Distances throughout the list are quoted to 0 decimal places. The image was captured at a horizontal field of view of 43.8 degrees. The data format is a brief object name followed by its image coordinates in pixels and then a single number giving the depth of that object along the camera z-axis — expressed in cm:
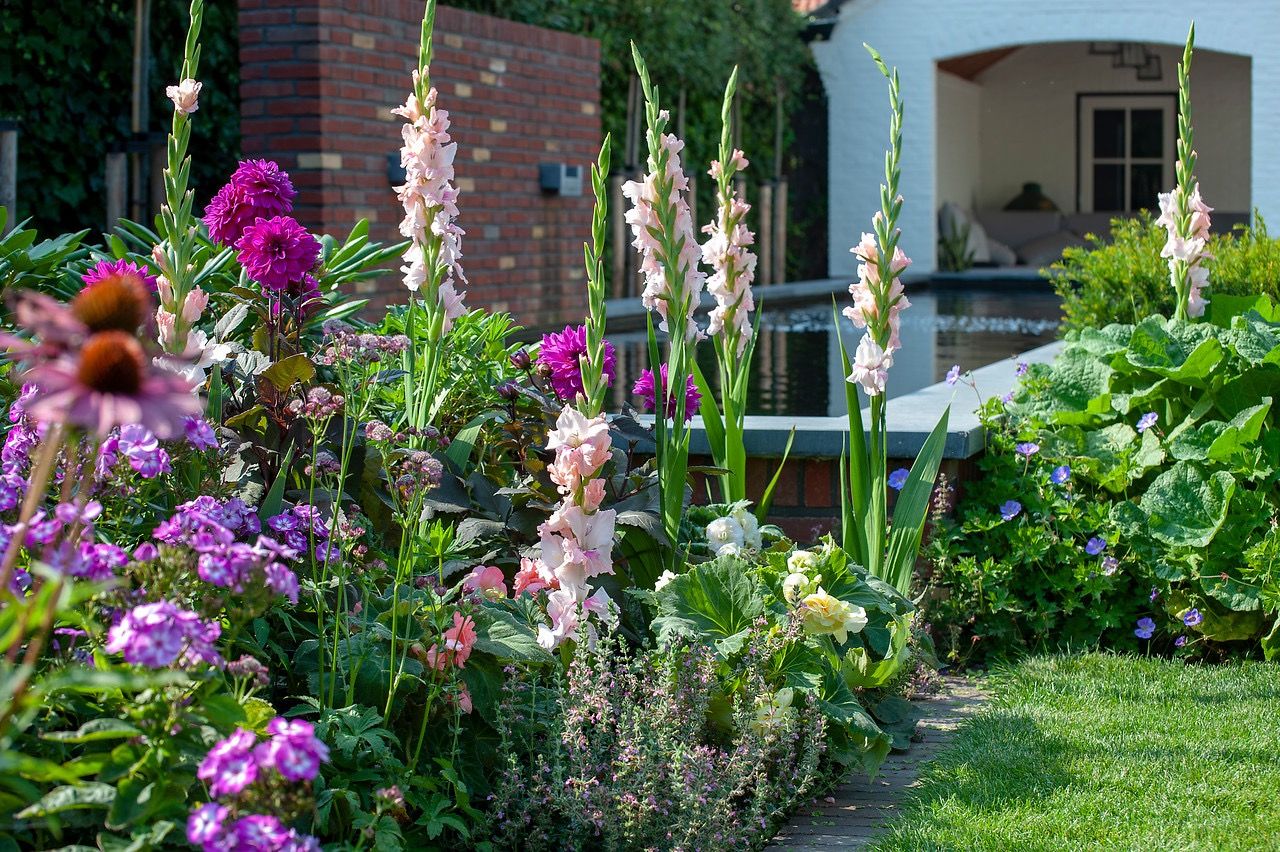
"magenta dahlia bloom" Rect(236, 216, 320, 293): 300
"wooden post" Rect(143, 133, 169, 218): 877
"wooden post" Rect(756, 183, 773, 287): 1645
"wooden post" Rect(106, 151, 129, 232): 848
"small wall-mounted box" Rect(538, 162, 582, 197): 1083
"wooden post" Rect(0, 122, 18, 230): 651
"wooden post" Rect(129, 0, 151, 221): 841
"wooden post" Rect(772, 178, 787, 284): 1680
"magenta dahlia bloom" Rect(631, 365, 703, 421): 339
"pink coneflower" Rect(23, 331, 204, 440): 131
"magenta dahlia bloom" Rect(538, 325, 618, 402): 329
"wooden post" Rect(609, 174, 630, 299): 1323
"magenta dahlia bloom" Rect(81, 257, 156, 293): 300
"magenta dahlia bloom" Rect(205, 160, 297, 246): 311
